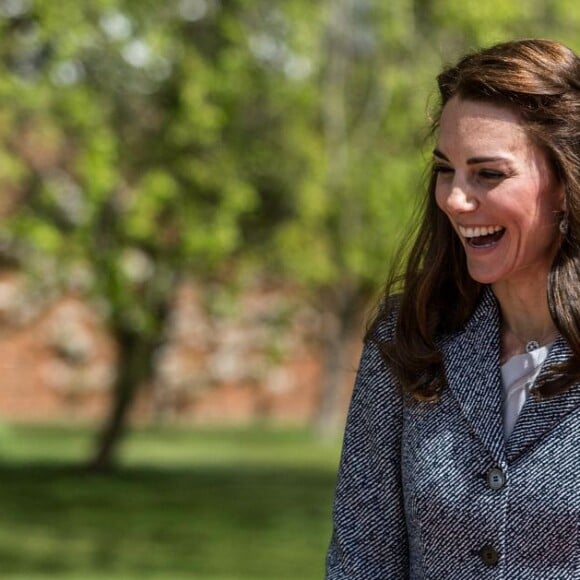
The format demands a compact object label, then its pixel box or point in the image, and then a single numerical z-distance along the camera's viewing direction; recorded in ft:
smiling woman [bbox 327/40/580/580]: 15.70
